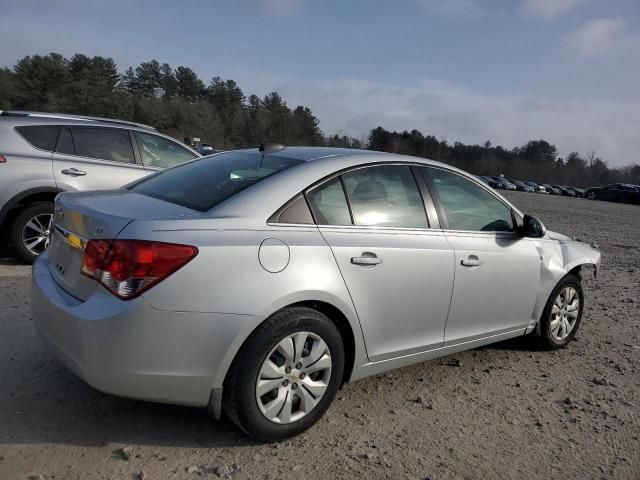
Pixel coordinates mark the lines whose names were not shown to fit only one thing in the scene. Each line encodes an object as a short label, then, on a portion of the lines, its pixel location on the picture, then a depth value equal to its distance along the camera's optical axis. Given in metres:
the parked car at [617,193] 44.10
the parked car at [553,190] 63.59
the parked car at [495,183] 56.93
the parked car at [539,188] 63.11
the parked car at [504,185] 57.01
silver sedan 2.42
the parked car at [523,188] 61.67
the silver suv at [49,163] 5.71
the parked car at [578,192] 58.64
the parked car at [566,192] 60.79
